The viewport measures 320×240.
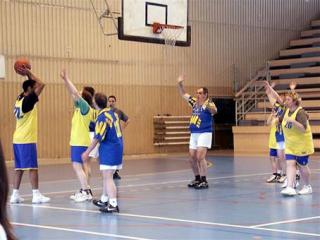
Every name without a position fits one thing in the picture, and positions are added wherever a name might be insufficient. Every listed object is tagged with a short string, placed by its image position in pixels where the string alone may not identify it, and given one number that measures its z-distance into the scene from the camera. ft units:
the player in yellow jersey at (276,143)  41.14
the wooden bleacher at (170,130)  78.54
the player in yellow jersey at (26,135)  32.42
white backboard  56.08
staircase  80.79
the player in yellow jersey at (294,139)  34.30
